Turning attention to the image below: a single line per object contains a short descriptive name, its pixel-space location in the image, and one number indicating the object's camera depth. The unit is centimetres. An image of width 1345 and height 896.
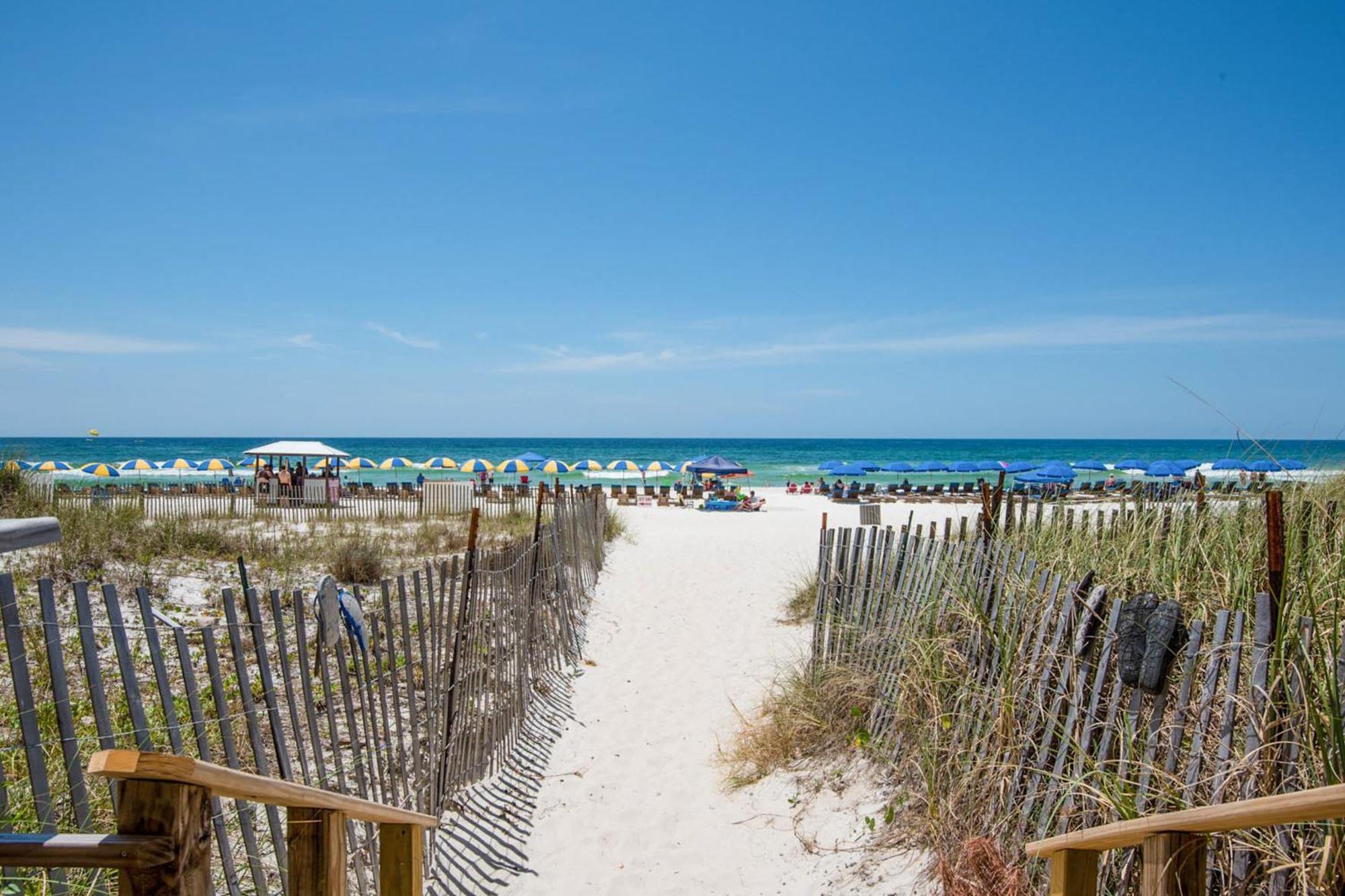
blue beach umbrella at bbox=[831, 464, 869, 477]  3656
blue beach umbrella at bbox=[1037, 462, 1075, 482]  3088
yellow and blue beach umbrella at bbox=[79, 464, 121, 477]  2948
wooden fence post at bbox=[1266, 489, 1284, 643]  247
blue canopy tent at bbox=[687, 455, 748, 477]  2989
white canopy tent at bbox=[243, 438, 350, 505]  2169
